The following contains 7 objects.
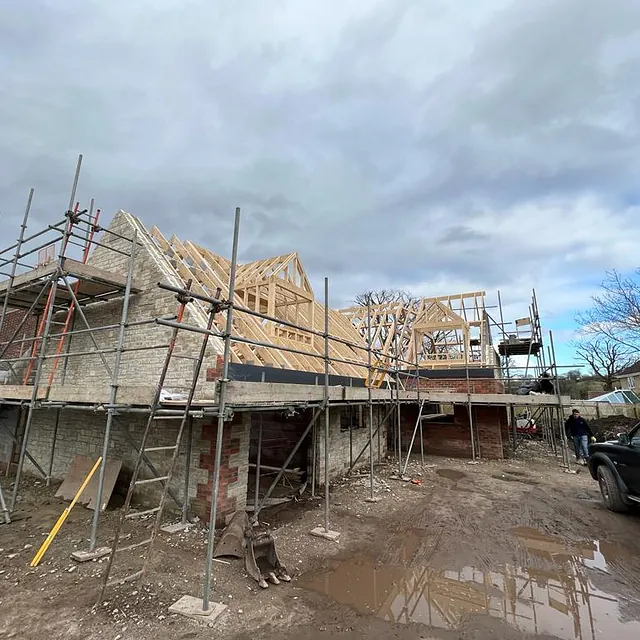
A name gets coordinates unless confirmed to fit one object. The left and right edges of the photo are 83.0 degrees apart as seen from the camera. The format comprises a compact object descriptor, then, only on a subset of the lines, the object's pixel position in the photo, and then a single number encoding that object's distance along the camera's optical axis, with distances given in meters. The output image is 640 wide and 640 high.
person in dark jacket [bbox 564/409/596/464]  12.37
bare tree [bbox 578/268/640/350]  19.50
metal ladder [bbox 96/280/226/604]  3.82
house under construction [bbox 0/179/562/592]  6.13
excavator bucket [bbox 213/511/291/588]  4.39
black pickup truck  6.75
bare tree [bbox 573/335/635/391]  35.97
